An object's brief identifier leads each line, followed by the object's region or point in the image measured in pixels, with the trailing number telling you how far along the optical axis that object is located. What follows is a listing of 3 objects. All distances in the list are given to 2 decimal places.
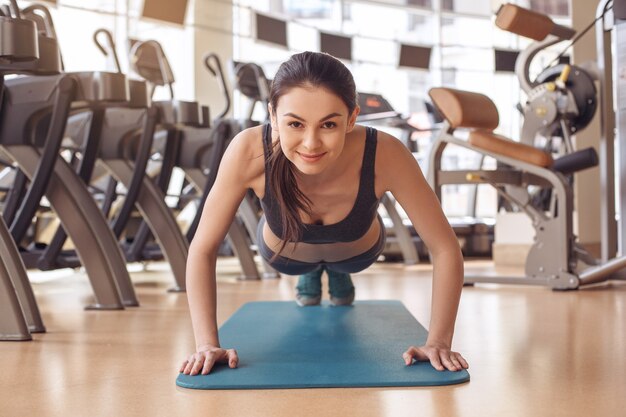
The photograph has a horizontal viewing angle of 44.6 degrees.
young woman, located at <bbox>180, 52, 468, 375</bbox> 1.54
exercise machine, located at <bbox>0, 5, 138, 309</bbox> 2.62
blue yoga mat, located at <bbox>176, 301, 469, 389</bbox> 1.55
